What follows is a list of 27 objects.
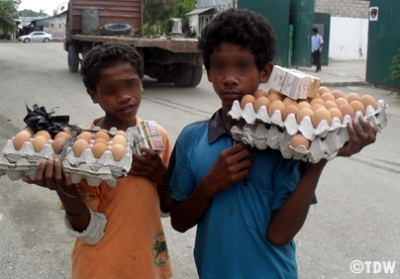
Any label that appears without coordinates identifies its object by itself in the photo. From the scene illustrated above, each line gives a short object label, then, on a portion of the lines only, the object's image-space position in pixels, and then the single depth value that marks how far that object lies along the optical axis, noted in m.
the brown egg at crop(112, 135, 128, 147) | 1.67
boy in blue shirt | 1.65
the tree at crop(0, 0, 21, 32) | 17.80
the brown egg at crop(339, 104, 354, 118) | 1.55
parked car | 50.56
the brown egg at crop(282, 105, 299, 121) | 1.54
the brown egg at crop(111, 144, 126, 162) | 1.61
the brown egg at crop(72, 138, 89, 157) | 1.61
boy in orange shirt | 1.92
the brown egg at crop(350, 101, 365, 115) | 1.58
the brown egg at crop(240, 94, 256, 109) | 1.59
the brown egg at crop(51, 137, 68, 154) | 1.64
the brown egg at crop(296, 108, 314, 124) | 1.51
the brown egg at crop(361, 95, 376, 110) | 1.61
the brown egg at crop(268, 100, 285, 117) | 1.56
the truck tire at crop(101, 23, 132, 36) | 14.38
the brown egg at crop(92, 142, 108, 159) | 1.61
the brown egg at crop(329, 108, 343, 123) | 1.51
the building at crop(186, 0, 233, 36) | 25.91
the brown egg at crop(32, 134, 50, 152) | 1.62
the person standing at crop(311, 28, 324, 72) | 19.39
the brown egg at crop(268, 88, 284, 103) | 1.62
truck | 11.46
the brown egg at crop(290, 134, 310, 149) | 1.47
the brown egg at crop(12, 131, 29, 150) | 1.62
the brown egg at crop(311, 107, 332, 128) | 1.49
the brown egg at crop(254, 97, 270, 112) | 1.57
